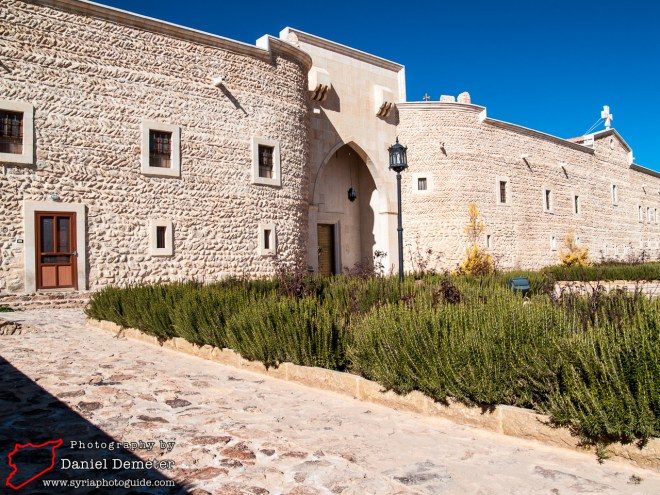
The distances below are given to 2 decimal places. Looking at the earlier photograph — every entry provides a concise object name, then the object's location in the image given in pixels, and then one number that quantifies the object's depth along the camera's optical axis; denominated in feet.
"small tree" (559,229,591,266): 77.25
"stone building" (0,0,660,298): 40.01
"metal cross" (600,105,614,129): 101.91
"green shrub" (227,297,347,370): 17.71
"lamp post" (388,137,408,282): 33.76
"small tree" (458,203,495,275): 60.08
